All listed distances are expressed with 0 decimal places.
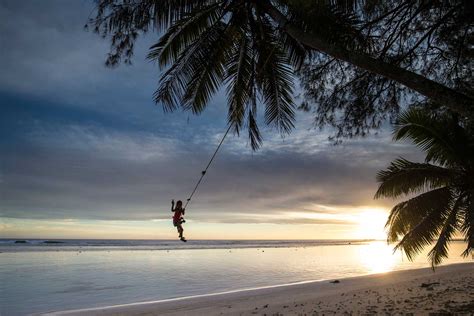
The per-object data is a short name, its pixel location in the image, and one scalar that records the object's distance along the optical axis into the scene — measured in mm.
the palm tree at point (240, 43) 5770
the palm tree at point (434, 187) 9227
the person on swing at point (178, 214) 9831
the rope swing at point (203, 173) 9180
